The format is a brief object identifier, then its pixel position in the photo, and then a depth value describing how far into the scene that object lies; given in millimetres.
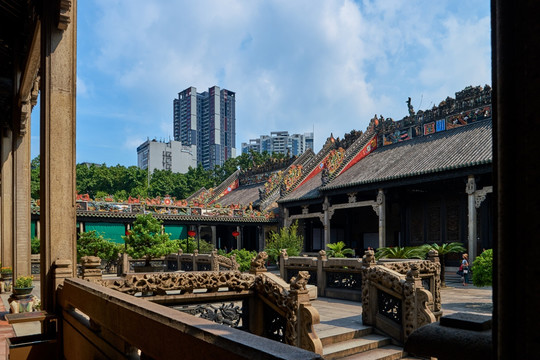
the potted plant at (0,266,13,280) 12945
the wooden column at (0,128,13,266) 12586
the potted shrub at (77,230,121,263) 17922
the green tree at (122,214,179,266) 13023
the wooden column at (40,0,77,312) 5633
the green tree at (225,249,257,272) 17297
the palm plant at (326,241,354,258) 16172
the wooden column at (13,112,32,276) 11328
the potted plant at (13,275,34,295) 9102
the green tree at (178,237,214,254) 21991
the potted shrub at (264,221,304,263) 21631
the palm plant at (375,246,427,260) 13984
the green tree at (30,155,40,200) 36812
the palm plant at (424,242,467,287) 14744
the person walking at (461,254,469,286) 15992
